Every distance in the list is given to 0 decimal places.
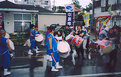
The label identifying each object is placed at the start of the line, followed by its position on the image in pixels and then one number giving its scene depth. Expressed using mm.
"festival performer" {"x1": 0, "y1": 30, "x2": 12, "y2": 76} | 5434
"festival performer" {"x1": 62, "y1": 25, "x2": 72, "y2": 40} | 7564
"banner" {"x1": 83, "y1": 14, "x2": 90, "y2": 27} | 9830
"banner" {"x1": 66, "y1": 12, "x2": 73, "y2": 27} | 11156
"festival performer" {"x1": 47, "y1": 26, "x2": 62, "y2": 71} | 5953
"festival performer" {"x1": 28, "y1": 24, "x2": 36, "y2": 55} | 9078
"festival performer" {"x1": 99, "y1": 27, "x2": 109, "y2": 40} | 6649
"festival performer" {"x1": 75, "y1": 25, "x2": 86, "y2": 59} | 7345
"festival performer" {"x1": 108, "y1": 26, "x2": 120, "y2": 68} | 6234
